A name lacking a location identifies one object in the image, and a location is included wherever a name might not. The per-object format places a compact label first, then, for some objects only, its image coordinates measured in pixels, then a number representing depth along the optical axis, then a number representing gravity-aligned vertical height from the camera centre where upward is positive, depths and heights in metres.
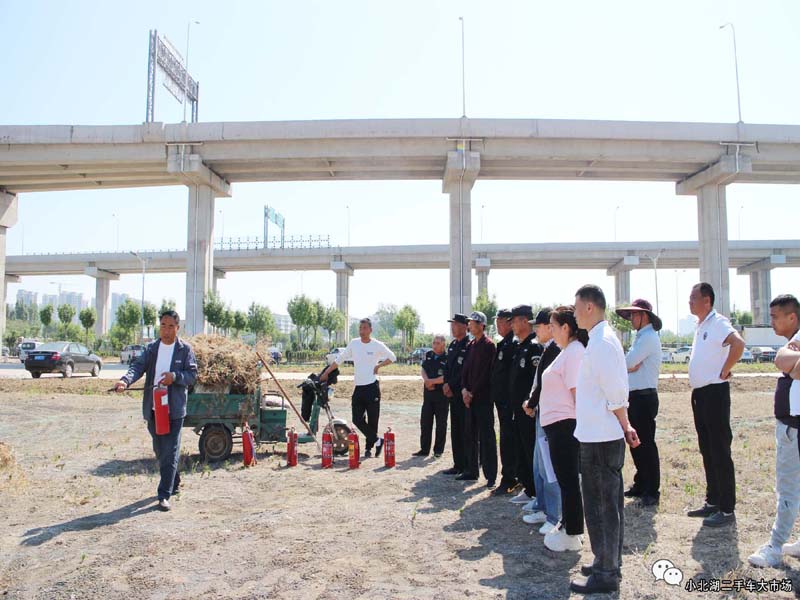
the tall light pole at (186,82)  31.02 +14.12
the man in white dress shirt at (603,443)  3.82 -0.60
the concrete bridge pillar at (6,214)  30.07 +7.17
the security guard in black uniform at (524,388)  5.96 -0.37
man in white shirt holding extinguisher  5.99 -0.28
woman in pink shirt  4.65 -0.57
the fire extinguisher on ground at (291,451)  8.04 -1.34
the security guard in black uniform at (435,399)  8.67 -0.69
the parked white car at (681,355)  46.08 -0.31
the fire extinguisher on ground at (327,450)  7.95 -1.31
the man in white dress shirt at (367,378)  8.66 -0.38
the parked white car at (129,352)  42.62 +0.02
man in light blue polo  6.05 -0.40
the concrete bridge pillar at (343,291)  59.84 +6.12
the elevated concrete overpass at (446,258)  56.34 +9.18
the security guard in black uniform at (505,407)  6.60 -0.61
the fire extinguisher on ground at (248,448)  7.98 -1.29
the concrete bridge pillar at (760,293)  62.97 +6.13
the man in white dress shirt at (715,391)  5.15 -0.35
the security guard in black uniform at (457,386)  7.70 -0.46
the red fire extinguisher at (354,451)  7.95 -1.33
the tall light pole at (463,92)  28.48 +12.53
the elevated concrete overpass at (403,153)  26.56 +9.10
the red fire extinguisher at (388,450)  7.94 -1.32
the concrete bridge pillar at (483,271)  57.50 +8.16
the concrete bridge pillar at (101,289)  61.97 +6.80
